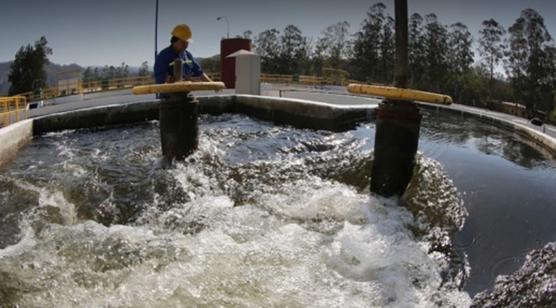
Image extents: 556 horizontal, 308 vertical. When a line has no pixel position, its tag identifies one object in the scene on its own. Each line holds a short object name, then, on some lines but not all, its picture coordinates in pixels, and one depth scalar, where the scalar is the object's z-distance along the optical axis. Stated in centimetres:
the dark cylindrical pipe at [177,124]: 512
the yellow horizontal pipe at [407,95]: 407
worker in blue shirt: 534
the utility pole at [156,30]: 2102
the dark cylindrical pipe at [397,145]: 416
